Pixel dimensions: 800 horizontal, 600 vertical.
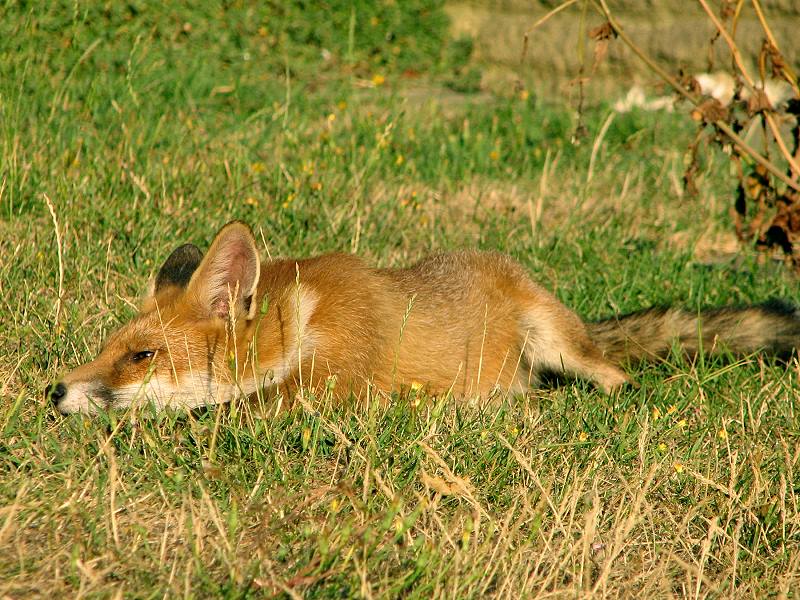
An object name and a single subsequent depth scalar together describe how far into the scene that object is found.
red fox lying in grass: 8.09
